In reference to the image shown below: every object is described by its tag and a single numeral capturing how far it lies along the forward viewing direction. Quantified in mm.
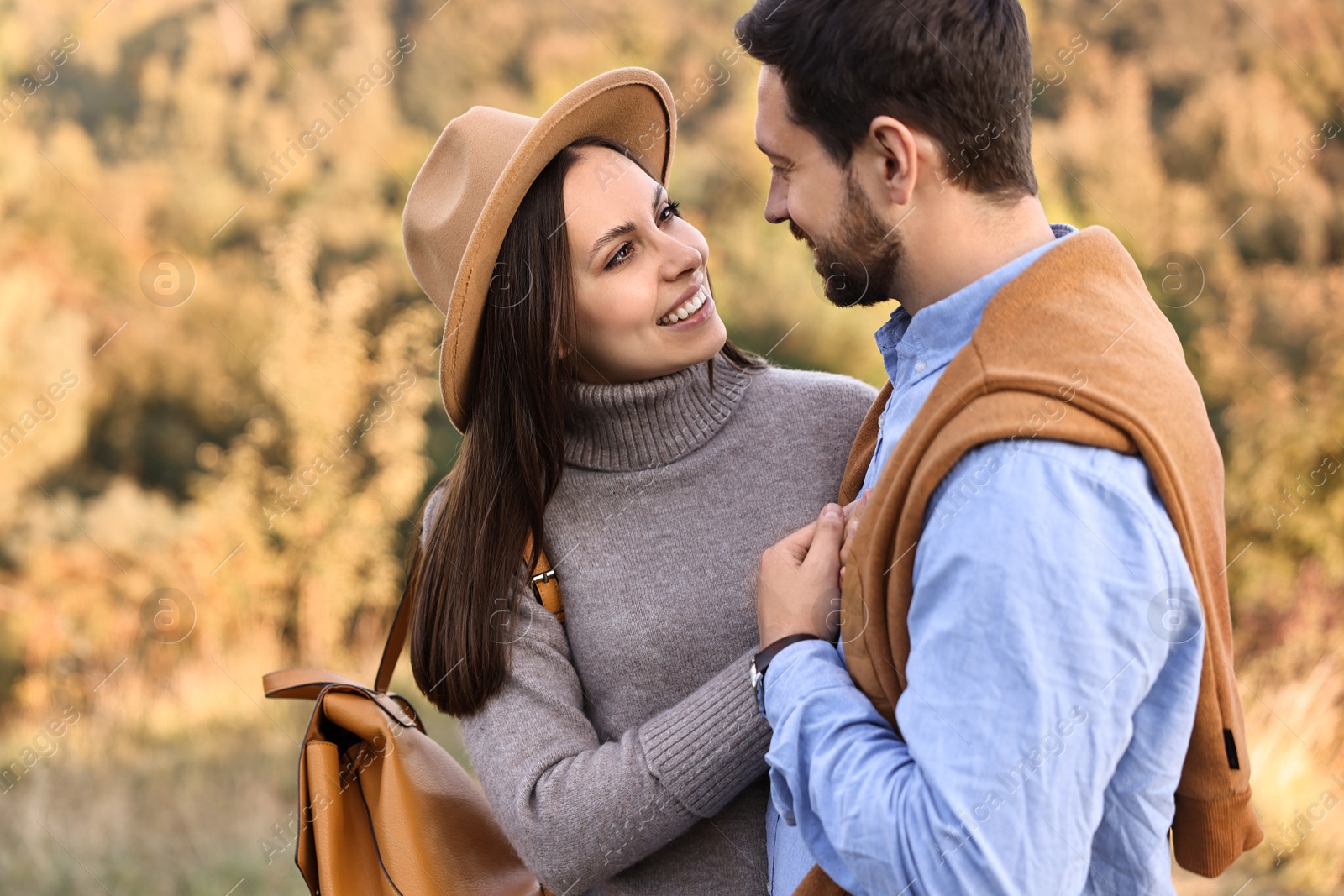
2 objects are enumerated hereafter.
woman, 1748
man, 1049
